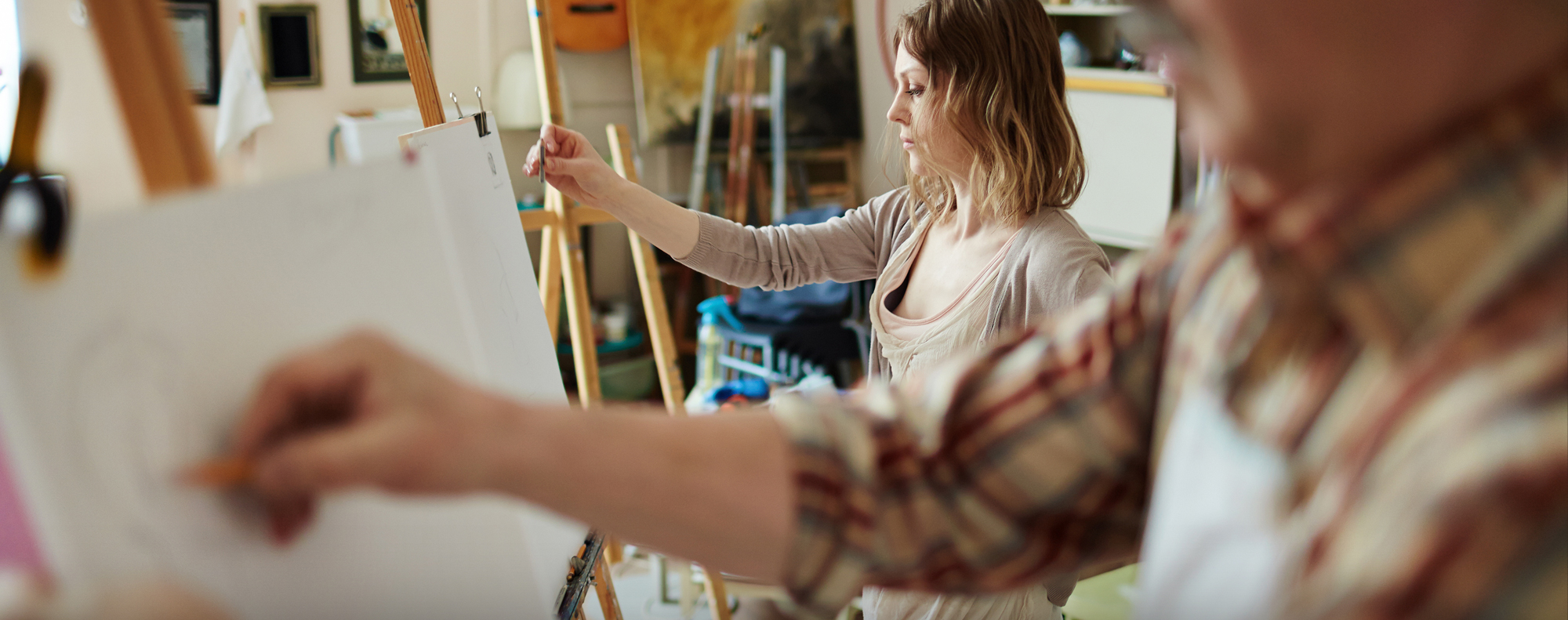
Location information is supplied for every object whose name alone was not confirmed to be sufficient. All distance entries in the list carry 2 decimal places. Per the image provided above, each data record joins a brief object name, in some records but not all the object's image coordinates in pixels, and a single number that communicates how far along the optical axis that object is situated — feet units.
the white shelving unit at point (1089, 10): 9.16
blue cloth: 8.33
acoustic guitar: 11.14
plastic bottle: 10.39
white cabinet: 9.41
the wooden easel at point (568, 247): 6.19
